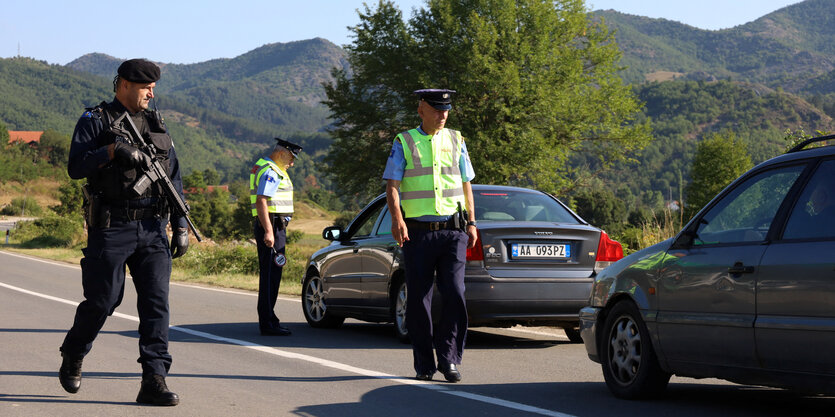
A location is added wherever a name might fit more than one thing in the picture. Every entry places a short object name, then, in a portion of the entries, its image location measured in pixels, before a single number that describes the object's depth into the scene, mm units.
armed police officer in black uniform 6012
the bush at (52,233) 50875
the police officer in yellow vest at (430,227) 7344
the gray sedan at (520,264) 8938
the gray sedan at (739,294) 5059
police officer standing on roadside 10664
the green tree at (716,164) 120250
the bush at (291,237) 52903
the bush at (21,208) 131000
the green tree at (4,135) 179500
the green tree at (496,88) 46938
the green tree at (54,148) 179625
